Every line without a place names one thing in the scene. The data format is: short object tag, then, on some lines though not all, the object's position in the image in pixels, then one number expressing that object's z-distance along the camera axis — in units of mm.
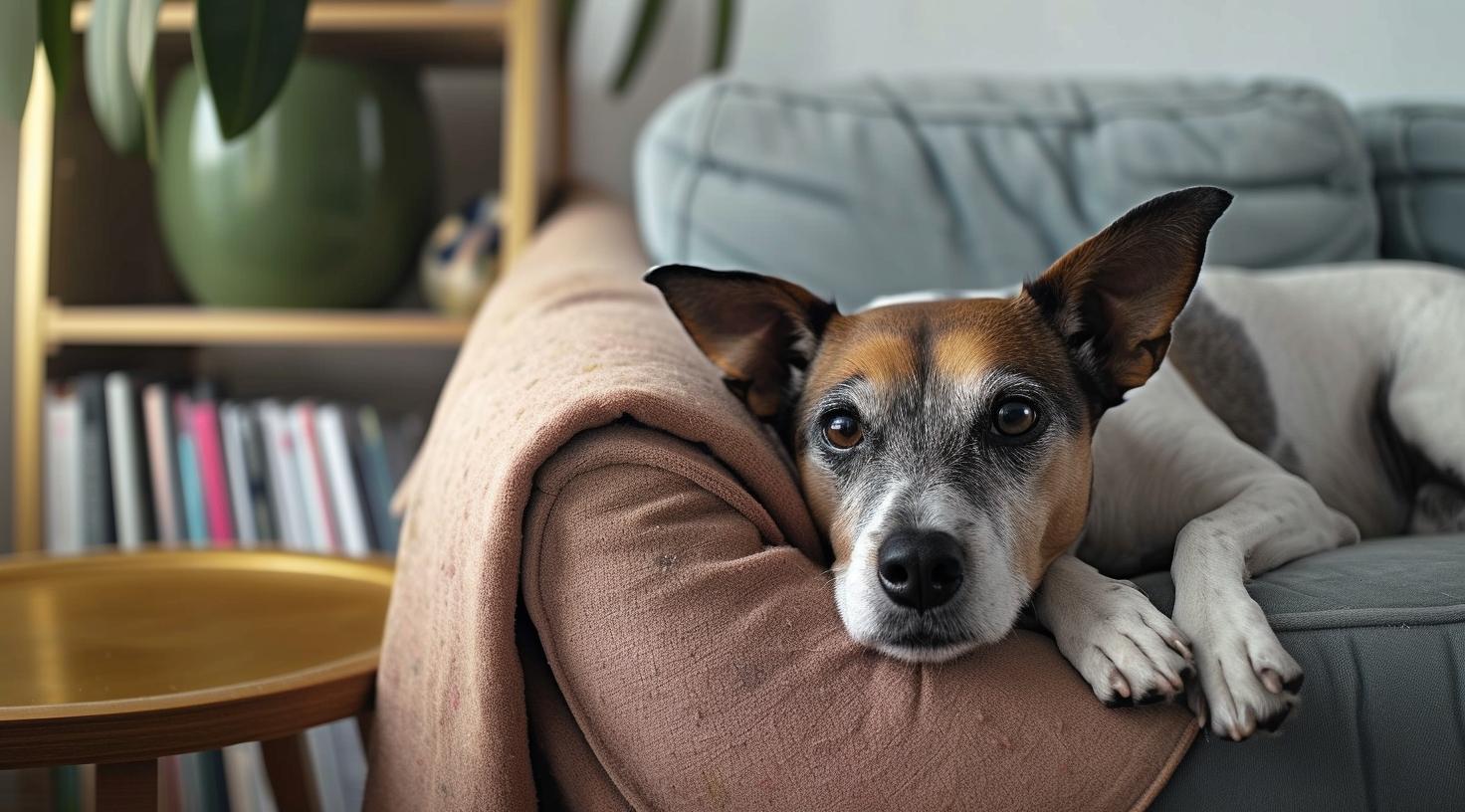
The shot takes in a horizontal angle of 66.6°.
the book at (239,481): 2080
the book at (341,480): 2090
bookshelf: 1962
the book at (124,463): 2023
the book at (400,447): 2152
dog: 953
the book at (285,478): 2092
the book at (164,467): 2053
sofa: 889
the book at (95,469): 2016
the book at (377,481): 2123
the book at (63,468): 1998
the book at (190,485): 2066
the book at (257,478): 2084
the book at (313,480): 2090
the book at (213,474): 2064
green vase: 2055
